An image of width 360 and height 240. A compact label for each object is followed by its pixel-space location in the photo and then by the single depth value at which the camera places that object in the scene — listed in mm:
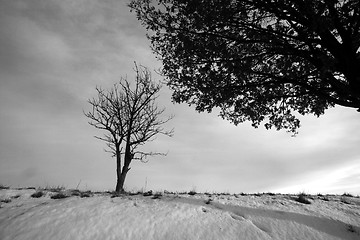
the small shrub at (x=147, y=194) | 8098
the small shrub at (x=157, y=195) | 7680
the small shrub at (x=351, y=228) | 6285
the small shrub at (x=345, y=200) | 8313
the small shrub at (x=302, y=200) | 7816
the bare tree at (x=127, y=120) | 14484
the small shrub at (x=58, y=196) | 7656
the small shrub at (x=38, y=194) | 7900
